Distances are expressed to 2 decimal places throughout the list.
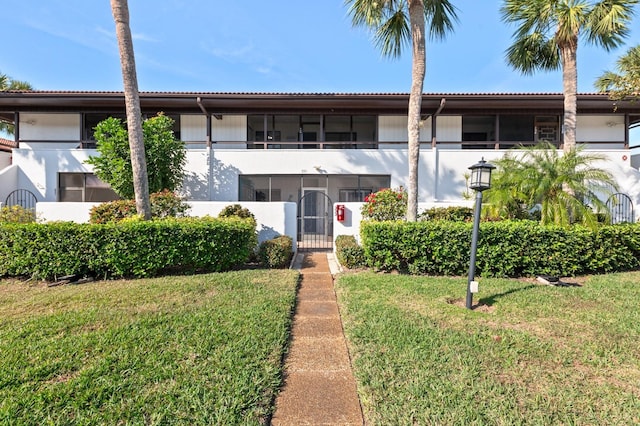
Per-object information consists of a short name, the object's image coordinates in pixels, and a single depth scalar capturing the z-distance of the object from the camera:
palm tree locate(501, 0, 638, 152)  8.48
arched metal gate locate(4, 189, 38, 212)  12.05
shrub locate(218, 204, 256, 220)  9.63
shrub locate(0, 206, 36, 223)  8.27
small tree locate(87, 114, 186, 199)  10.24
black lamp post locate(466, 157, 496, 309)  4.86
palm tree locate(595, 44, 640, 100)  7.64
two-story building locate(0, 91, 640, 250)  12.33
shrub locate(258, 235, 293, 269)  7.72
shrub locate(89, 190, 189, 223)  9.32
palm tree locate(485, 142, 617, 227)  7.29
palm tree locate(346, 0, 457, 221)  8.02
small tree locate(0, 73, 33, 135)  15.97
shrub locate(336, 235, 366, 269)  7.62
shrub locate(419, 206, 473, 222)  9.52
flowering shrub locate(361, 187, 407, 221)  9.23
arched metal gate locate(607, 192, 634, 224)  11.62
